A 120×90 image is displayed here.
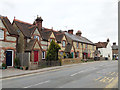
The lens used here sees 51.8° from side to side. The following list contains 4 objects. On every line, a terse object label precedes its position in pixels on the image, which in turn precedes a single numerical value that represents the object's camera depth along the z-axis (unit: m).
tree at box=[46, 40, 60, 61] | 24.06
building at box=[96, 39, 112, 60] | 58.25
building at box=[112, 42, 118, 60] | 72.43
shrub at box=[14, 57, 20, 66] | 20.34
